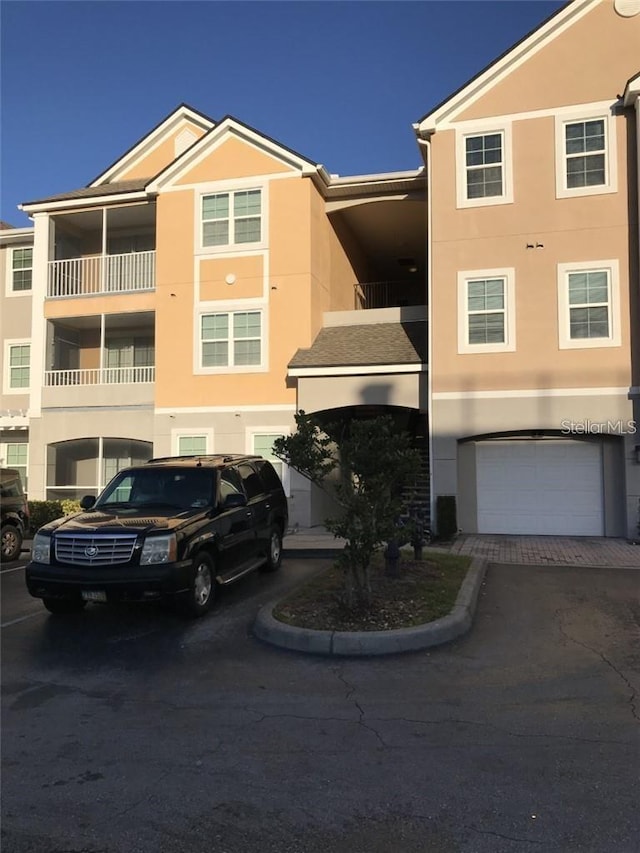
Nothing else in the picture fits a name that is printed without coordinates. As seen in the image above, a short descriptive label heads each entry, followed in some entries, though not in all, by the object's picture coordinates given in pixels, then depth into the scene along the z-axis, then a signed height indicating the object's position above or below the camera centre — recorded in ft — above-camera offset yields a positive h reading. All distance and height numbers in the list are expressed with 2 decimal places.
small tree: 22.79 -0.90
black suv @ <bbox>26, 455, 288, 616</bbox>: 22.88 -3.33
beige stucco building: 46.29 +12.87
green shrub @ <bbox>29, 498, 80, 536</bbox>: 55.98 -5.20
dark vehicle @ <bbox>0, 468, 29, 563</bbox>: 42.22 -4.18
